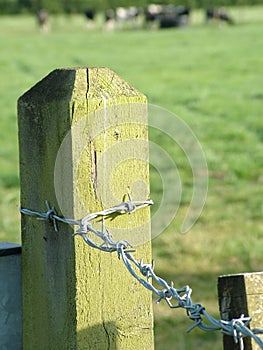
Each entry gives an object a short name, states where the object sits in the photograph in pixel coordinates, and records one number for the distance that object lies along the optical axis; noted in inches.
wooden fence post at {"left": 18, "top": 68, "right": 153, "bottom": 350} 71.3
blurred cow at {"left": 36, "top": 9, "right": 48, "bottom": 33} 1723.7
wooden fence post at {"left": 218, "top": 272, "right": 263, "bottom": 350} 62.5
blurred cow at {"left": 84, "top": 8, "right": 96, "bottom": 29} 1838.1
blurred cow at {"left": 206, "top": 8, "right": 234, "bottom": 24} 1763.0
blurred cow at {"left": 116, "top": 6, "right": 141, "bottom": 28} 1920.5
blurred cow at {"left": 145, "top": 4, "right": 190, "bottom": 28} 1729.8
